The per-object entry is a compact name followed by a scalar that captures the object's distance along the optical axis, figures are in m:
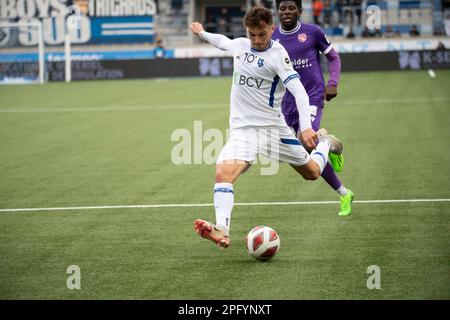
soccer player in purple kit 19.34
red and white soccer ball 14.92
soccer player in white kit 15.27
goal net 79.50
